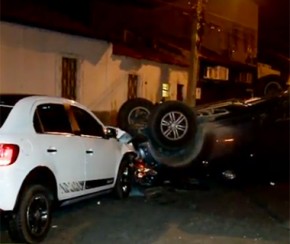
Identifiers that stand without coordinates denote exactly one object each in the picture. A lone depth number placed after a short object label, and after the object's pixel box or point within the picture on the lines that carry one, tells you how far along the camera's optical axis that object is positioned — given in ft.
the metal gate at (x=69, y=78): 39.35
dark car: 29.68
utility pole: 43.11
